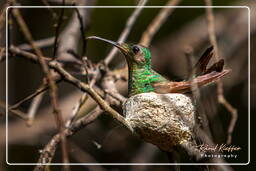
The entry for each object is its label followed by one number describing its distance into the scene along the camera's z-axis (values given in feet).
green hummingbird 19.78
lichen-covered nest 19.10
